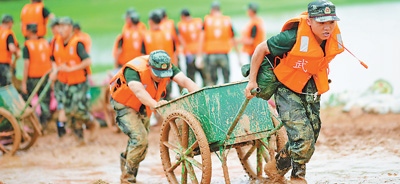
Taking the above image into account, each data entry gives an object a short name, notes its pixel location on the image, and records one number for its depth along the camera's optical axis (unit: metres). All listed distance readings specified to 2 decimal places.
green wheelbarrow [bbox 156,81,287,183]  14.81
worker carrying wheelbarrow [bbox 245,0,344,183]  13.63
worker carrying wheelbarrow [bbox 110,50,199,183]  16.70
